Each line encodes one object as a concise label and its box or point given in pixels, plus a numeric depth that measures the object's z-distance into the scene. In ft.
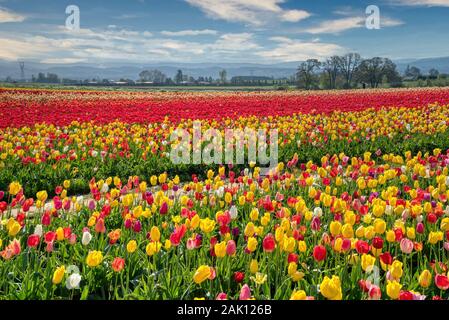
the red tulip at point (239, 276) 10.40
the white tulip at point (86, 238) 11.48
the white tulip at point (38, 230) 11.60
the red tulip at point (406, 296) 8.03
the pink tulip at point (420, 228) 12.50
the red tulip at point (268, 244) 10.37
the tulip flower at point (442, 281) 8.68
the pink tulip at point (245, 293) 8.16
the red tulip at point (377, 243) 10.49
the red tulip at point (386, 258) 9.58
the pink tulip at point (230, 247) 10.50
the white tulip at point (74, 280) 9.46
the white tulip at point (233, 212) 13.32
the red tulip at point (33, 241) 10.94
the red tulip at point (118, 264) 9.83
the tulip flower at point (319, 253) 9.86
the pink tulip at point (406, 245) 10.30
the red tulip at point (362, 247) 10.34
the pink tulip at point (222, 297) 8.40
